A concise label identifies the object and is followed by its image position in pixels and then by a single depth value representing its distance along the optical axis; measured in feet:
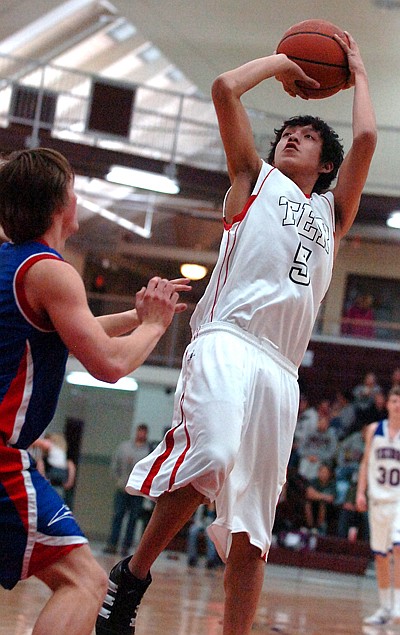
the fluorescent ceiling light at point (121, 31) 67.51
